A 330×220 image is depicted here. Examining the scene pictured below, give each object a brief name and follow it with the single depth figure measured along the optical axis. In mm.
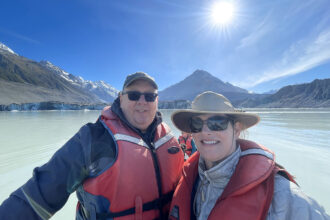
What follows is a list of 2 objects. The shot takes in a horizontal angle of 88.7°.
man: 469
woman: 396
